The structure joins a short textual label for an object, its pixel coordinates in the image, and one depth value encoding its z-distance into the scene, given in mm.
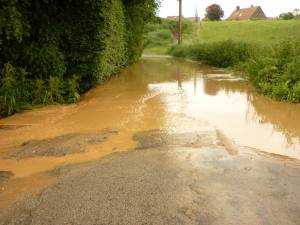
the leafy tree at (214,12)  54507
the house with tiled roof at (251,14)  56023
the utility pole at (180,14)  30324
